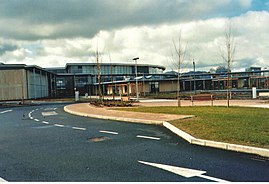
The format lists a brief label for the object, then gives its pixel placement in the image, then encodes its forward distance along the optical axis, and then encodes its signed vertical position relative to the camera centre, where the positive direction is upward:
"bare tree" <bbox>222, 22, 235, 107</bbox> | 20.56 +2.04
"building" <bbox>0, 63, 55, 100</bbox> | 50.19 +1.65
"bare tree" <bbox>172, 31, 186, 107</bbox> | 22.58 +1.98
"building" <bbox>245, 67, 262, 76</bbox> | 69.69 +3.51
